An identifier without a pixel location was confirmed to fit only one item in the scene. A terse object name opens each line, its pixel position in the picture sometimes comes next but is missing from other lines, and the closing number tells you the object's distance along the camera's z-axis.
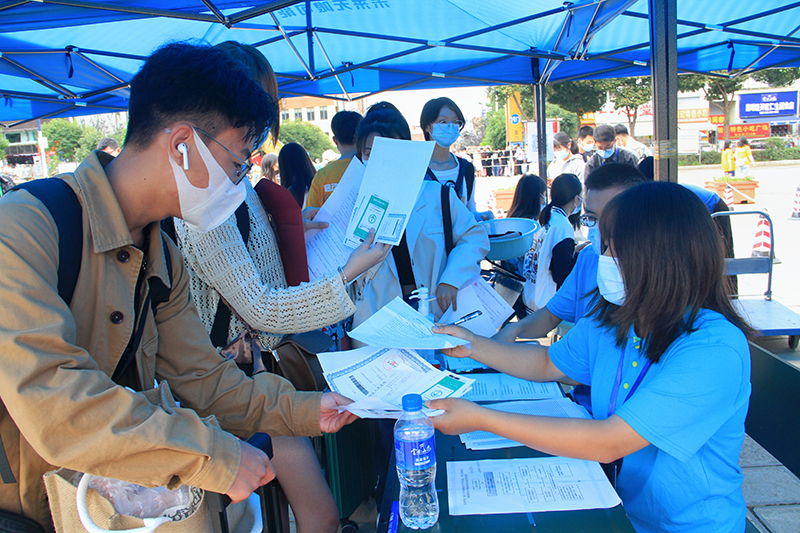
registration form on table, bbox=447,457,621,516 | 1.29
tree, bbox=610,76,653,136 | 22.00
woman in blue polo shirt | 1.35
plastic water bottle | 1.30
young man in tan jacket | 1.02
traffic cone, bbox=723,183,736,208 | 12.55
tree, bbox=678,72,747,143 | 20.57
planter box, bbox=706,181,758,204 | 13.05
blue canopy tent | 4.42
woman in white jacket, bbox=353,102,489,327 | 2.66
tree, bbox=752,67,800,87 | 23.31
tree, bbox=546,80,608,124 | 17.25
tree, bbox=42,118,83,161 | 38.66
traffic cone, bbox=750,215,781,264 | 6.49
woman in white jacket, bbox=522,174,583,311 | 3.62
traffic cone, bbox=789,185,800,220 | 10.74
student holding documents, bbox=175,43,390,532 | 1.78
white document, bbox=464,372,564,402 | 1.91
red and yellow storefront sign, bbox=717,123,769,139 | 37.16
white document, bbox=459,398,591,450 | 1.60
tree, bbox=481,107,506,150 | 34.54
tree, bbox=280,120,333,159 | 43.34
